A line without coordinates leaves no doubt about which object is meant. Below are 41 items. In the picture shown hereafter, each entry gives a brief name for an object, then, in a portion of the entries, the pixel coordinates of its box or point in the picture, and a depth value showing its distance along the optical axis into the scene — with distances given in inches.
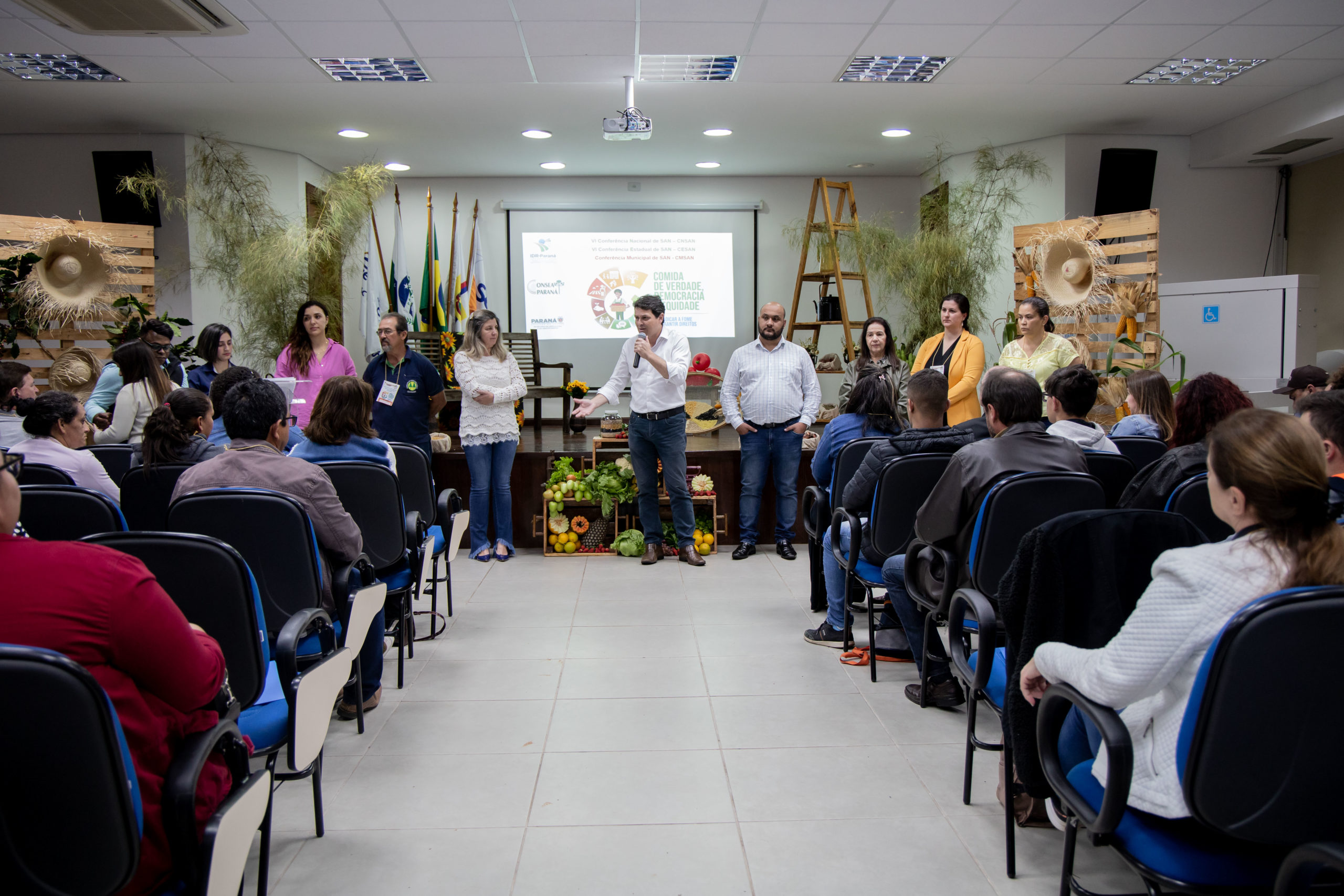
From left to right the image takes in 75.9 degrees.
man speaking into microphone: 190.7
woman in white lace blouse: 194.2
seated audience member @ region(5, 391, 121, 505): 108.0
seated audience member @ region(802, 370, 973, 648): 117.6
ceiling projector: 208.8
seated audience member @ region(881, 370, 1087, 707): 98.6
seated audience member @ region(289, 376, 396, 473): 120.6
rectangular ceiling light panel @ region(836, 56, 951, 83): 212.1
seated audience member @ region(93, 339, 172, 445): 154.0
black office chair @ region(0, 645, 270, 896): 42.0
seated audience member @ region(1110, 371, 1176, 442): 134.3
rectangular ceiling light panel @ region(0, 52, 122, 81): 203.9
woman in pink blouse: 191.9
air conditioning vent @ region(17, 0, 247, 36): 163.3
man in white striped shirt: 200.7
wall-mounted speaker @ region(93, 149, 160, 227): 265.6
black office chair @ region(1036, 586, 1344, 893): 47.1
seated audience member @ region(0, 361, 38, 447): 130.3
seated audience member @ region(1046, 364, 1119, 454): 109.2
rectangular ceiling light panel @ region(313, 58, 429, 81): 210.7
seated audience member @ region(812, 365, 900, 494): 141.7
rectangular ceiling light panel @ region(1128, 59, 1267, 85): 212.5
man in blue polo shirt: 186.9
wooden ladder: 307.1
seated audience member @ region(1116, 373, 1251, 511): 94.4
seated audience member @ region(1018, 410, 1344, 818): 50.1
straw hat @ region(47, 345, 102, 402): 232.5
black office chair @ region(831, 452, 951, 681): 114.8
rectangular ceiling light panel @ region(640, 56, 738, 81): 210.2
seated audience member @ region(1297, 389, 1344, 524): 79.3
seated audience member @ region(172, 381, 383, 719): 92.1
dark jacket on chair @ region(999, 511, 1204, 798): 65.9
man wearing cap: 155.5
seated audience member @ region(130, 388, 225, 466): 107.8
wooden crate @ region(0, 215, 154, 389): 235.8
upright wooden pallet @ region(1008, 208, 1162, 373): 238.1
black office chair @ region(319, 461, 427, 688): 114.7
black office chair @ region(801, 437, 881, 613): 133.9
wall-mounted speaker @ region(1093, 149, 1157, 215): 274.2
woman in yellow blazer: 189.3
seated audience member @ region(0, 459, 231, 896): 45.7
